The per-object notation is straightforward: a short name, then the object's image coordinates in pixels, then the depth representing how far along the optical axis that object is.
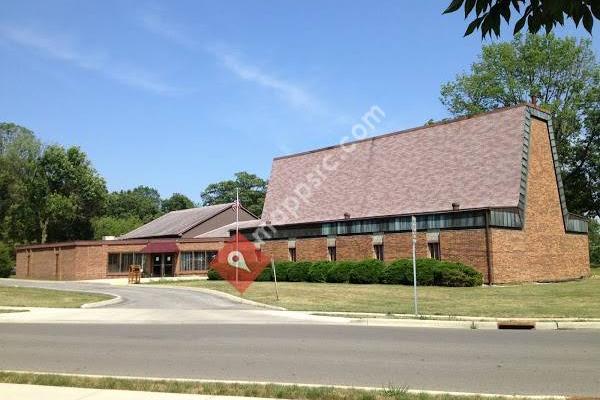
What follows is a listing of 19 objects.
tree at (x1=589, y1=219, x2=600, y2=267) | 73.38
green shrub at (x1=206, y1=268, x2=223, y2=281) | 40.44
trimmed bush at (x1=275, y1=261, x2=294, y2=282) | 38.12
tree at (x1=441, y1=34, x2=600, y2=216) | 56.47
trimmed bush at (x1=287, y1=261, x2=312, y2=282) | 36.88
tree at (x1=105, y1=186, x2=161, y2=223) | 116.94
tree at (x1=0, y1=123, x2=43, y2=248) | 70.56
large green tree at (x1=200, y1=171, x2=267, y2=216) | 105.88
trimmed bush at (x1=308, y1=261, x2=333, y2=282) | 35.28
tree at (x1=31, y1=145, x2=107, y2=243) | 67.38
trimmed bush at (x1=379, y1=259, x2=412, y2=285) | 31.00
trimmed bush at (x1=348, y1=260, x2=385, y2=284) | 32.53
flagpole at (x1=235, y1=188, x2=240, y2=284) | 45.34
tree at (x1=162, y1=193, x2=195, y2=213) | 124.62
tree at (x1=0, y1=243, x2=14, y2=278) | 54.66
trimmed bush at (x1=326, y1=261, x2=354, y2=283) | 34.00
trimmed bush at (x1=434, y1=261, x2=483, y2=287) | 29.39
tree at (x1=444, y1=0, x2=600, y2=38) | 3.71
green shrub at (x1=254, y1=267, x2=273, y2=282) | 38.41
